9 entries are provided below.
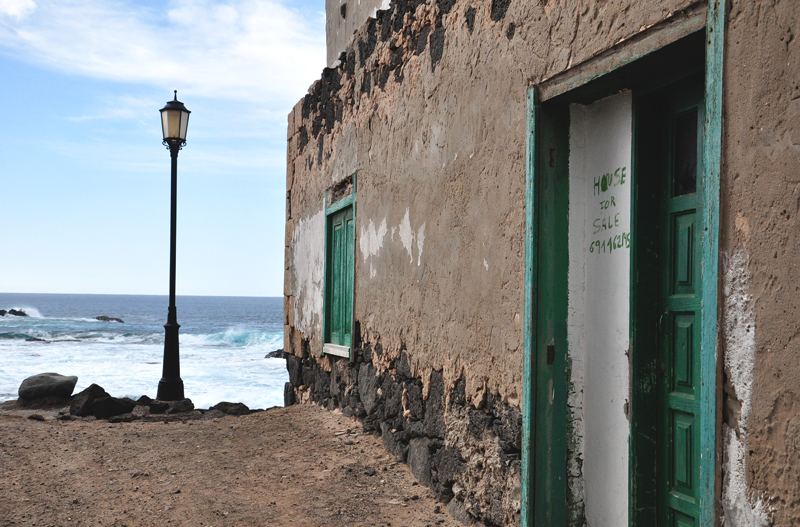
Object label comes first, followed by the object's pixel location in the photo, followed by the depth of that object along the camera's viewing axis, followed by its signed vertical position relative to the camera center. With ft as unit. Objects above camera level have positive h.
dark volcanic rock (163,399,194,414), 24.95 -4.69
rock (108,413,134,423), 22.86 -4.65
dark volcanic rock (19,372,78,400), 28.40 -4.45
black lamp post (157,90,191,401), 27.73 +0.18
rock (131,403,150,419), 23.85 -4.60
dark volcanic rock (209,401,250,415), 24.11 -4.55
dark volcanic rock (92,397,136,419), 23.95 -4.48
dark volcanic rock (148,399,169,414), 24.85 -4.60
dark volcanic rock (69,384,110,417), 24.22 -4.43
